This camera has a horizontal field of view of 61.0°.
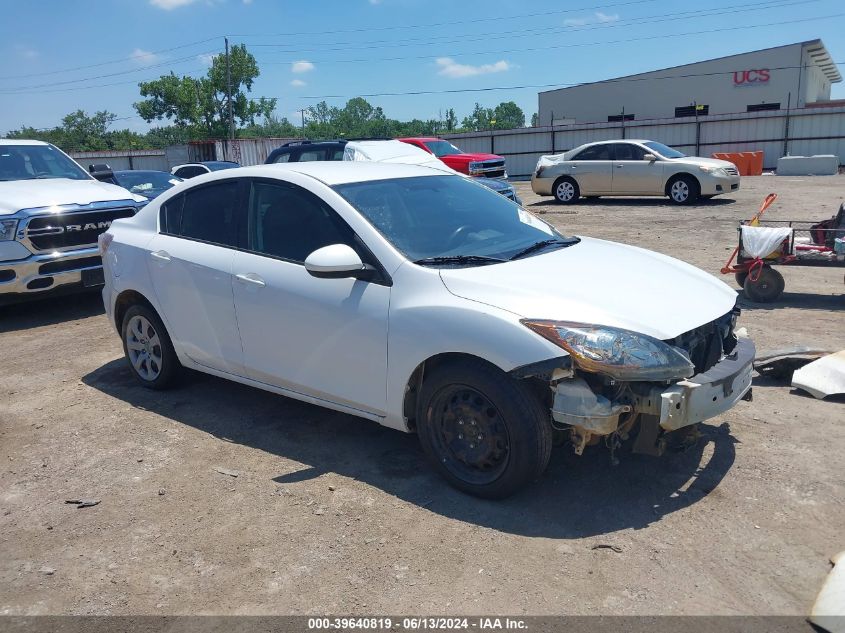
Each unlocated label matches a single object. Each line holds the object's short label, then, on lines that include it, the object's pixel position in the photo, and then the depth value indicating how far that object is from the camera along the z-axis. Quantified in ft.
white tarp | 24.49
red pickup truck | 58.95
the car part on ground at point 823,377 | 16.29
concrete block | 80.89
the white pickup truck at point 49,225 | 25.34
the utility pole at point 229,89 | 174.19
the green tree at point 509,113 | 441.68
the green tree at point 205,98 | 224.53
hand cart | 24.07
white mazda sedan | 11.23
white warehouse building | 132.98
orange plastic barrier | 87.30
